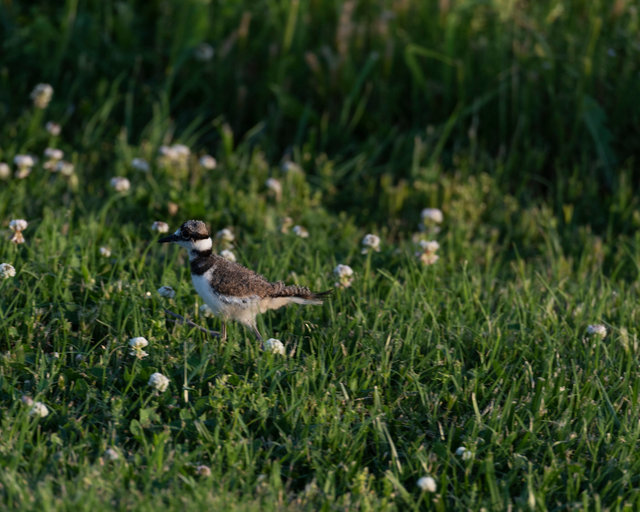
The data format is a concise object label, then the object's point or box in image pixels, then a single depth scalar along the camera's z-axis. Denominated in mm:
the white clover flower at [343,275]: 10336
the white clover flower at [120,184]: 12023
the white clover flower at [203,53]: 15414
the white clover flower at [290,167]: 13539
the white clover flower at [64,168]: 12539
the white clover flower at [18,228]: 9961
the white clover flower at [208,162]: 13195
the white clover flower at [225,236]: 11227
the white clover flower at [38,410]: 7785
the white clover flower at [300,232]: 11586
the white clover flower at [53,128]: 13617
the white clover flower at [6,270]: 9305
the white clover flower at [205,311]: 9664
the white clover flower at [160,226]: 10625
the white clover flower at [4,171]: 12367
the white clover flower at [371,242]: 11098
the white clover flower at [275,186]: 12914
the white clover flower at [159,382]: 8203
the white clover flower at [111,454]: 7387
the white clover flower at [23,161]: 12234
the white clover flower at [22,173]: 12211
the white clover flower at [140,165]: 12859
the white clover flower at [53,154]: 12770
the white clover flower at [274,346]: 8852
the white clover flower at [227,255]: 10742
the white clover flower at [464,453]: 7875
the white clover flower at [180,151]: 13148
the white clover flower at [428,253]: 11031
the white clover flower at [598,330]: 9633
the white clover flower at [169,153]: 13094
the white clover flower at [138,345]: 8594
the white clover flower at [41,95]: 13883
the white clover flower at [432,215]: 12391
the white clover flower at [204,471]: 7332
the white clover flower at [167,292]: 9664
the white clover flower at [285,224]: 11914
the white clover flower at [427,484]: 7500
